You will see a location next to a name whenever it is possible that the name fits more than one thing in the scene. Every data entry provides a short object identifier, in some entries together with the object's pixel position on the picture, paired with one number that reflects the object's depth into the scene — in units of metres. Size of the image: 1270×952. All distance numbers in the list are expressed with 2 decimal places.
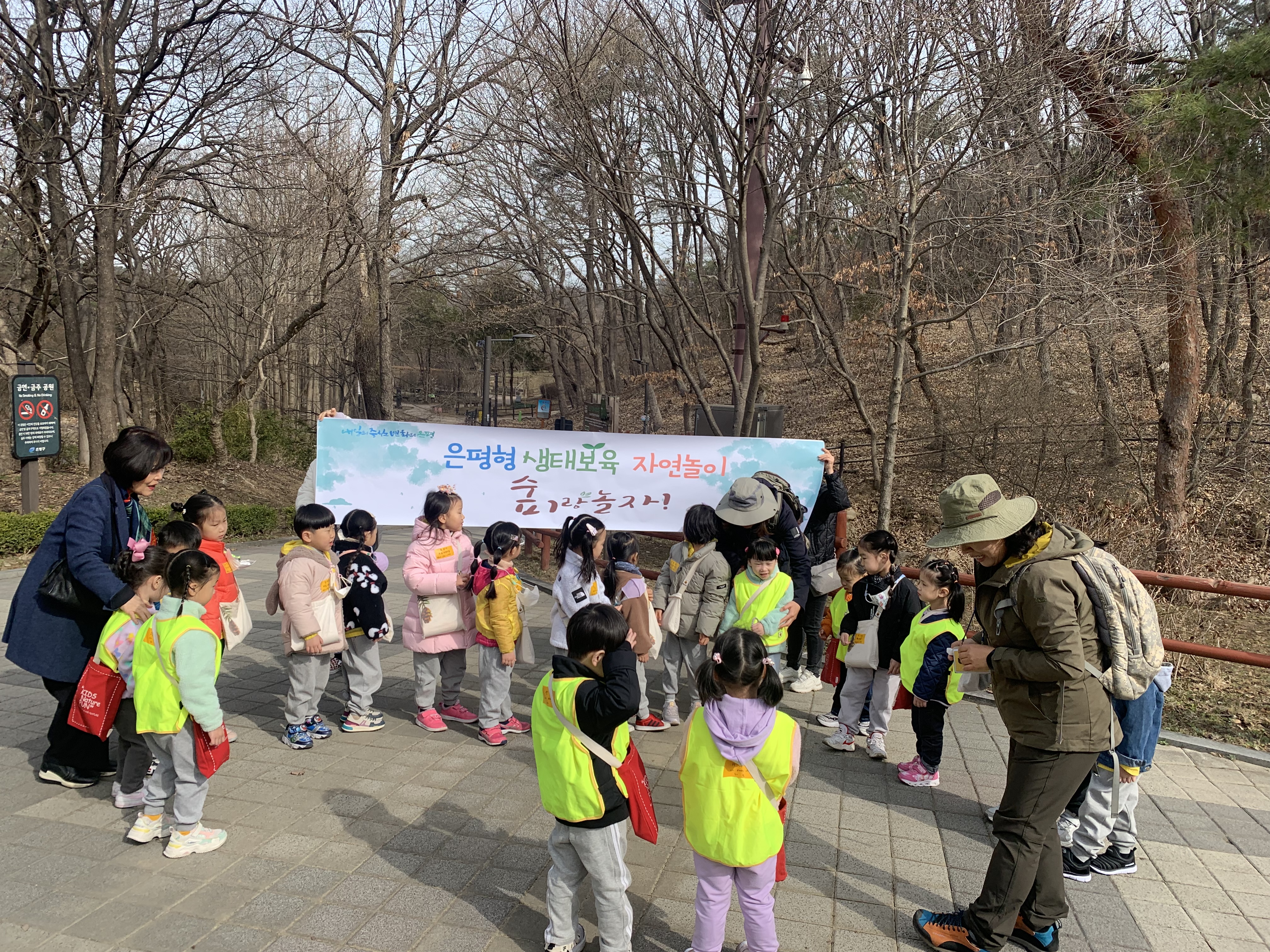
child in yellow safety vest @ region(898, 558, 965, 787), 4.42
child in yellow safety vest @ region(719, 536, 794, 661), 4.79
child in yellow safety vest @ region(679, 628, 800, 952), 2.77
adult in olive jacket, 2.88
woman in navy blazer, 3.98
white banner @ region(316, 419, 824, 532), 6.26
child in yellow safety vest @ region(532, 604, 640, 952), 2.85
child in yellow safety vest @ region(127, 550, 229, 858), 3.46
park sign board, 11.58
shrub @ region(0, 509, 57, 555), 11.32
